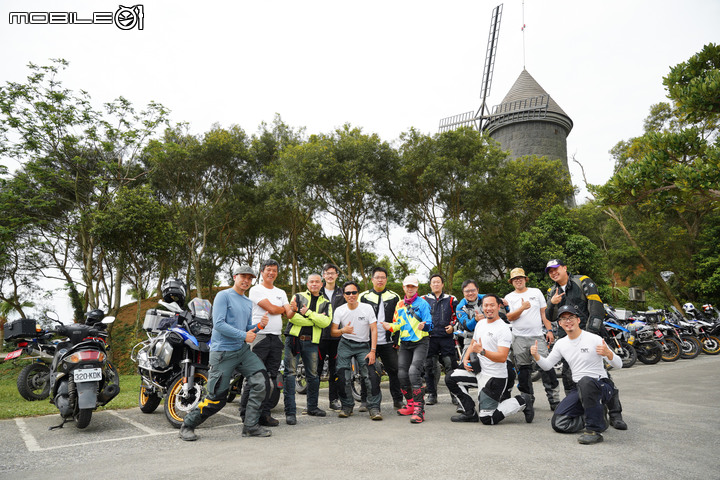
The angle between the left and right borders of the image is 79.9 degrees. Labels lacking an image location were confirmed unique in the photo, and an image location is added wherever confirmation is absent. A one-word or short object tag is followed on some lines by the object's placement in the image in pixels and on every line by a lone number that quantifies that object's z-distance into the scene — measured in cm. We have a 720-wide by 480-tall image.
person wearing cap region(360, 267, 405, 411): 603
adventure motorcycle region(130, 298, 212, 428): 522
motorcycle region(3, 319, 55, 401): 775
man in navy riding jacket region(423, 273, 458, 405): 621
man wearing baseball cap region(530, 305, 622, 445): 432
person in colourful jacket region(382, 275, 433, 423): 552
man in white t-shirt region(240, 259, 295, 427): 509
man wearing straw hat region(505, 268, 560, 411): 555
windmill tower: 4012
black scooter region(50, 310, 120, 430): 485
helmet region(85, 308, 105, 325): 563
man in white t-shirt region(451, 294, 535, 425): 505
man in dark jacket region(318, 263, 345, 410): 596
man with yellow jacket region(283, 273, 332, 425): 550
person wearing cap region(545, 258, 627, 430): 521
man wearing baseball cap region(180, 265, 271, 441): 451
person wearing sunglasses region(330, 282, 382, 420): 561
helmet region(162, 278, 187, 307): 617
